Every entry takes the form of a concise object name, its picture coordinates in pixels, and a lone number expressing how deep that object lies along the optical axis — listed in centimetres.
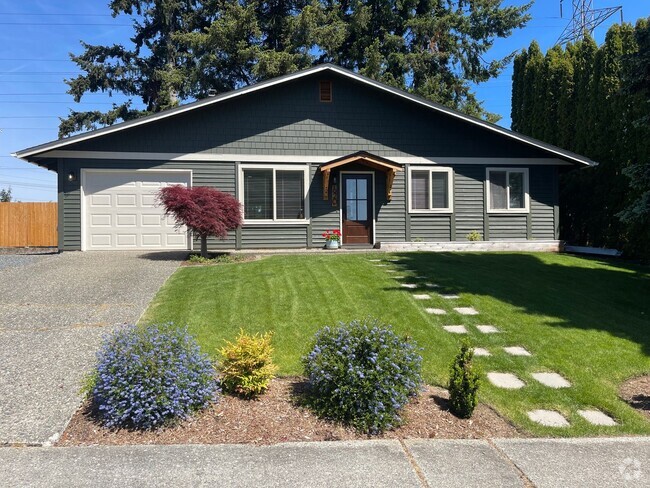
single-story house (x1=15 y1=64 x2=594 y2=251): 1331
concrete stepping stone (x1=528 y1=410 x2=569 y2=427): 420
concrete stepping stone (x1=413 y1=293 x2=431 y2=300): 755
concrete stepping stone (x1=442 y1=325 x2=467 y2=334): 625
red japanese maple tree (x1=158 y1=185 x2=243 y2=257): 1090
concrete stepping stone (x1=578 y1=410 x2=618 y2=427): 426
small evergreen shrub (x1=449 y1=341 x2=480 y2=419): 419
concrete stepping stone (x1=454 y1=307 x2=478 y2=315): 699
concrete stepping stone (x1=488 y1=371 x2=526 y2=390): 487
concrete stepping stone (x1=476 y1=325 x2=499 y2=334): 628
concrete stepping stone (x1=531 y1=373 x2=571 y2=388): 491
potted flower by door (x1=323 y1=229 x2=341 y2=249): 1387
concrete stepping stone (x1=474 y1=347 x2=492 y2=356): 562
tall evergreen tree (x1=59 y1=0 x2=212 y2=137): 2770
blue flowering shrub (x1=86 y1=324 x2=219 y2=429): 384
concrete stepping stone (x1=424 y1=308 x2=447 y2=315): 693
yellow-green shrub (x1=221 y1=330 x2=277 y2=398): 437
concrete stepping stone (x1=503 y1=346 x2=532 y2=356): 564
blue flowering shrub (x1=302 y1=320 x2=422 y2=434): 402
